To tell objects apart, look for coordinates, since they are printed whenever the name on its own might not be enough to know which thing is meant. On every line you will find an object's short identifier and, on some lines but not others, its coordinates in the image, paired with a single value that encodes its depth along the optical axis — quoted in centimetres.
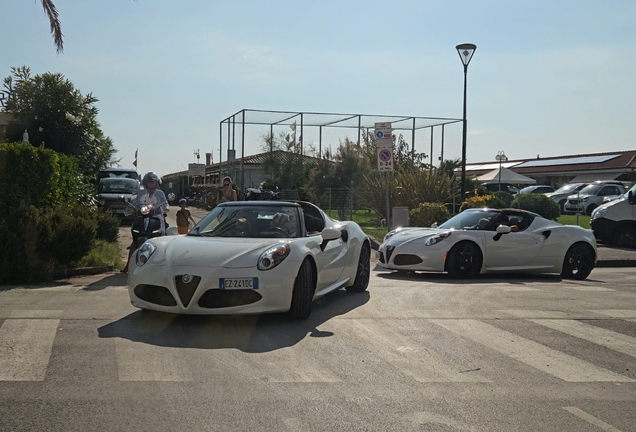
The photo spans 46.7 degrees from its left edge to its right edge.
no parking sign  1794
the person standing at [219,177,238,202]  1419
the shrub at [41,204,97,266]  1106
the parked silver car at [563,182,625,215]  3362
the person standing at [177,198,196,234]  1311
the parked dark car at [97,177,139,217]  2445
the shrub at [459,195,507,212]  2219
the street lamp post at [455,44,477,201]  2102
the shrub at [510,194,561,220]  2516
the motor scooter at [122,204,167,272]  1102
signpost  1792
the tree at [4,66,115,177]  2756
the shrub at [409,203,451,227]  2022
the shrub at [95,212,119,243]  1580
